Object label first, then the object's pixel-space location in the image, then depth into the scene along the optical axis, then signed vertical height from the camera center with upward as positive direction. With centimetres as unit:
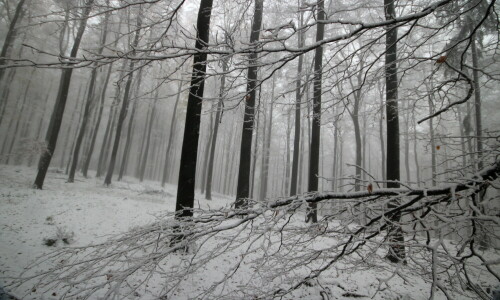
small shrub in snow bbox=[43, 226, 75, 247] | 537 -177
